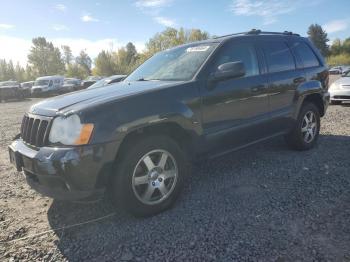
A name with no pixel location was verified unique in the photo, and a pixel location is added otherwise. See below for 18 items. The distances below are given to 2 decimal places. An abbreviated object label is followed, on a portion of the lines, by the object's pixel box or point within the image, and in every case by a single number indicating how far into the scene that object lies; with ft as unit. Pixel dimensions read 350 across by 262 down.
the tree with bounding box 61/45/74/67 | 306.84
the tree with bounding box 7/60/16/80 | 237.04
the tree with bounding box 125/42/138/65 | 227.20
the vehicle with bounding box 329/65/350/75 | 146.01
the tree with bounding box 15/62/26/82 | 244.85
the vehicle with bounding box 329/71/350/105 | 35.96
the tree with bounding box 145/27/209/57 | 219.20
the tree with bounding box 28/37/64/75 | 252.01
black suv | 9.91
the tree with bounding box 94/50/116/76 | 216.95
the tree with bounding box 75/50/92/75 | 310.55
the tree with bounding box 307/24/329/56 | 291.38
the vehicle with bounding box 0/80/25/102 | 91.94
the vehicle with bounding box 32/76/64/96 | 96.63
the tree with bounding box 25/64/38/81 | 250.16
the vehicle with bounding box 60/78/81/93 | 102.37
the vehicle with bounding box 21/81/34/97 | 97.55
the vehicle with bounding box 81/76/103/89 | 96.45
